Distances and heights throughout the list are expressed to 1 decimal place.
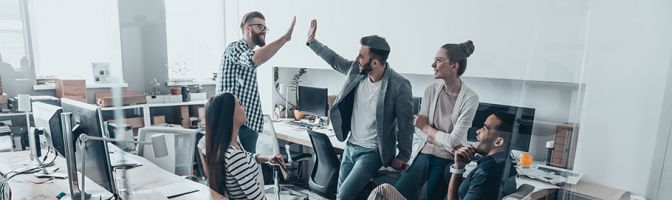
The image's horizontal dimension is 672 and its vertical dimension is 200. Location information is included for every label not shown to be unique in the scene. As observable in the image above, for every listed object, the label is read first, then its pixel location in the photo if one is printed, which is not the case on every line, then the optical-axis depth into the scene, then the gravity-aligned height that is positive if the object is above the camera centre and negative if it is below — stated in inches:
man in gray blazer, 66.2 -9.3
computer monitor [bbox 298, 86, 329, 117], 81.2 -8.7
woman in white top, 58.1 -9.4
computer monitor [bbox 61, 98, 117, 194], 50.6 -12.8
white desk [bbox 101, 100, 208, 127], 95.6 -13.6
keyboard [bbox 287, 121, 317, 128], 88.4 -15.5
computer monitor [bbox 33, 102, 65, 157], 56.3 -11.4
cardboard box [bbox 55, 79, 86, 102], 94.0 -8.8
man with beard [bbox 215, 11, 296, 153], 81.0 -0.9
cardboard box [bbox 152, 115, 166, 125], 96.9 -16.8
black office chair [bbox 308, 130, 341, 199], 82.0 -24.2
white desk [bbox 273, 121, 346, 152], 90.0 -18.0
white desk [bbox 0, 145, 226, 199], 61.9 -23.8
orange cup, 56.0 -14.1
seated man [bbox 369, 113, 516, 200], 56.8 -16.3
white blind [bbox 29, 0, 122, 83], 93.8 +5.1
